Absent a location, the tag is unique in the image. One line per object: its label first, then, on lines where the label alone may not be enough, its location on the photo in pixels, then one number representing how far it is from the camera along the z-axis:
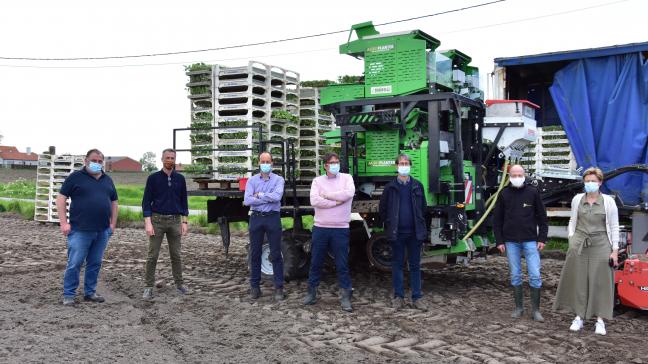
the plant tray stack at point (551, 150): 10.65
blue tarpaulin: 7.98
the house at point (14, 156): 88.86
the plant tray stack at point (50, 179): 17.66
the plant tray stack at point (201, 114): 9.73
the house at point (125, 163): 96.00
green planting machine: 7.65
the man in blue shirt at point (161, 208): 7.49
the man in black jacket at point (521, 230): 6.43
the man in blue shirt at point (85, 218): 6.95
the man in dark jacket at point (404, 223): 6.96
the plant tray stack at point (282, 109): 10.09
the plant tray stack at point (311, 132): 10.55
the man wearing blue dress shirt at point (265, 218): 7.35
